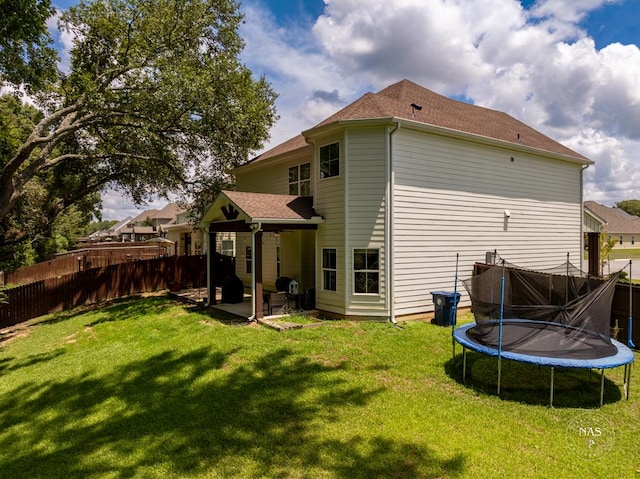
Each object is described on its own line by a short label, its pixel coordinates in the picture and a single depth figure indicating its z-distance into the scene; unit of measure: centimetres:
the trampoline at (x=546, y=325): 579
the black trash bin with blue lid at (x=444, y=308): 1035
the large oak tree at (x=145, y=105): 1253
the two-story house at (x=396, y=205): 1071
